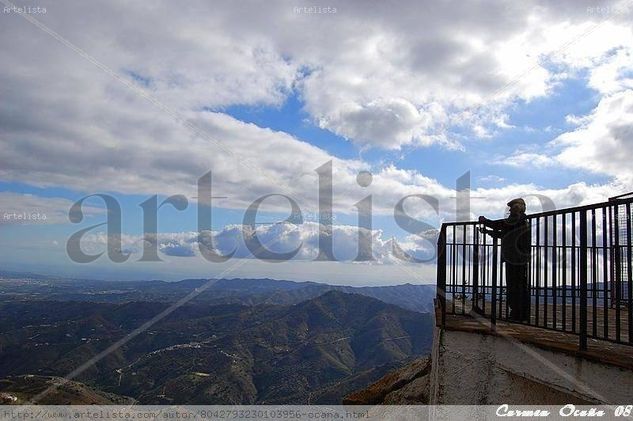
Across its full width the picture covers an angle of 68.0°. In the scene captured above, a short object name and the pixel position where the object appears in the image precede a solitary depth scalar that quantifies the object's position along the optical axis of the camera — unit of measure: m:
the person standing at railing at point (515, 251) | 6.74
